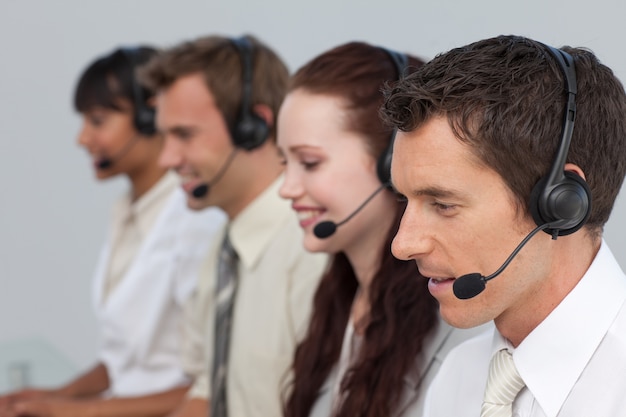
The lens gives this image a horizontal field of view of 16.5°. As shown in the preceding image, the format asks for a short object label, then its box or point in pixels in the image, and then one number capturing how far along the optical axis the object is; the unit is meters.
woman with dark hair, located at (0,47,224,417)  3.19
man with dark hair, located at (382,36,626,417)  1.75
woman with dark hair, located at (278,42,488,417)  2.17
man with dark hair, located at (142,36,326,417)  2.56
